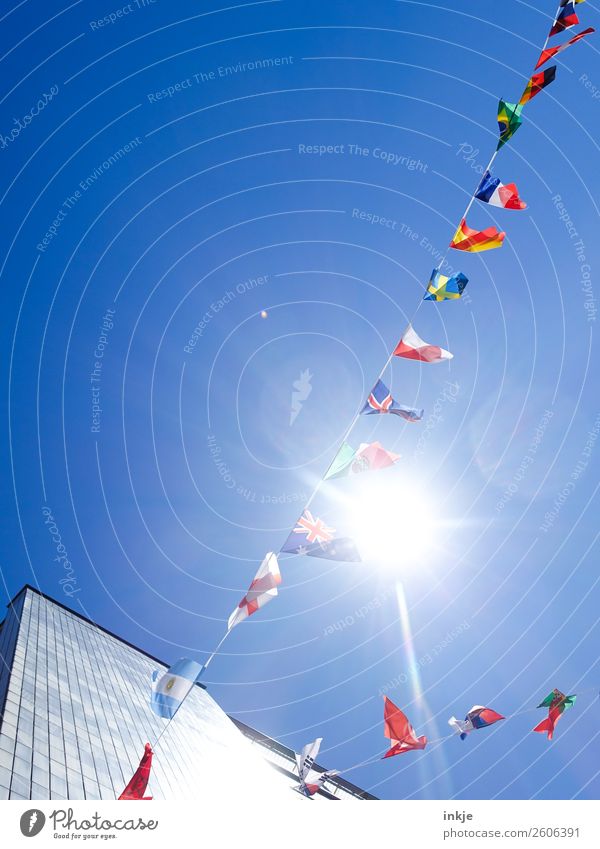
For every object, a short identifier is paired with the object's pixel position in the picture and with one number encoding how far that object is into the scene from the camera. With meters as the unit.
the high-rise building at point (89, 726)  14.49
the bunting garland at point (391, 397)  10.18
